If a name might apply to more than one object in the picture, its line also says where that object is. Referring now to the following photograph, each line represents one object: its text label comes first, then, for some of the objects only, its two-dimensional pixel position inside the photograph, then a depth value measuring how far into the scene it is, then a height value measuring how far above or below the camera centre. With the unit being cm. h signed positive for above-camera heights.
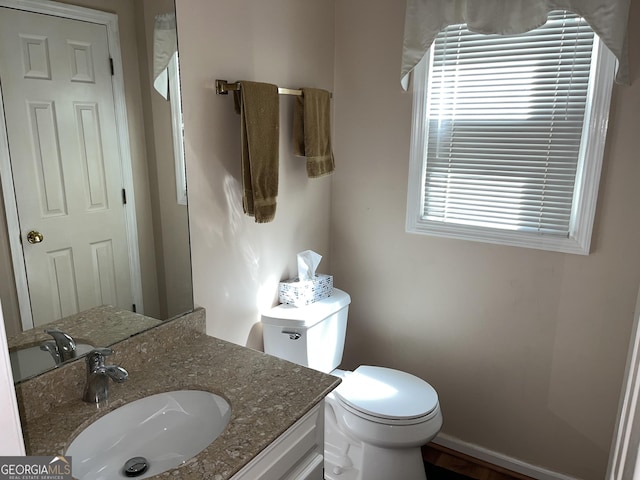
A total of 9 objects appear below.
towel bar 168 +22
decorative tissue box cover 210 -62
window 182 +6
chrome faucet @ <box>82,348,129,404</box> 127 -60
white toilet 184 -100
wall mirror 116 -4
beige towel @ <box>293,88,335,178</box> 201 +9
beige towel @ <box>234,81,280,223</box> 170 +1
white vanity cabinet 115 -79
